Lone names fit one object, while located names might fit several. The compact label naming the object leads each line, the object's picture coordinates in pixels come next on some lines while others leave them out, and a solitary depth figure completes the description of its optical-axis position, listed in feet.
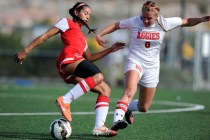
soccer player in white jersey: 70.38
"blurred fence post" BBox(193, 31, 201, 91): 183.21
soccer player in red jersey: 64.23
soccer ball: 62.59
